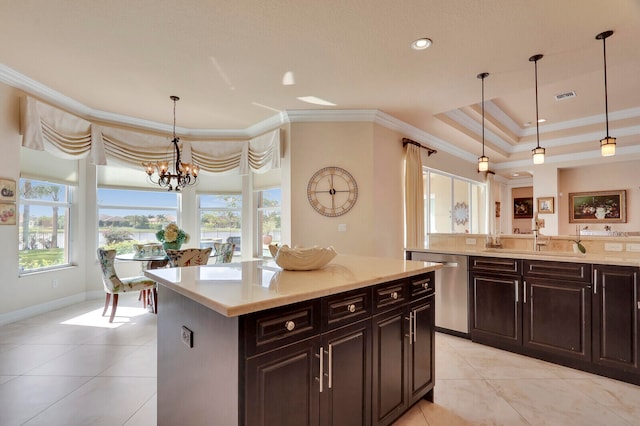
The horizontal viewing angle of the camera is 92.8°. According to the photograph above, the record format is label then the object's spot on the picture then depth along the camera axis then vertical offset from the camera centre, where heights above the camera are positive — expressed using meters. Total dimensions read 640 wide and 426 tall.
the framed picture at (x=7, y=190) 3.44 +0.32
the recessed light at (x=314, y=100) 3.90 +1.52
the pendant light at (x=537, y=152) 2.95 +0.65
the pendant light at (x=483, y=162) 3.33 +0.60
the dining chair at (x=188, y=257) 3.74 -0.50
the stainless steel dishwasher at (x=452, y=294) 3.30 -0.86
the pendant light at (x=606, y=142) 2.60 +0.65
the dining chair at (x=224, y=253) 4.45 -0.54
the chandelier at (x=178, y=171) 4.11 +0.64
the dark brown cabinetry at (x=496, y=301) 2.94 -0.86
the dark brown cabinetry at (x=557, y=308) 2.60 -0.83
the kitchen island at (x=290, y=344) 1.22 -0.61
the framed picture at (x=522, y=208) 9.34 +0.23
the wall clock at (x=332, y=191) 4.35 +0.36
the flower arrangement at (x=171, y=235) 4.10 -0.25
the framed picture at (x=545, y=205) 6.75 +0.23
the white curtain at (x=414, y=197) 4.88 +0.31
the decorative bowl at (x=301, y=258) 1.88 -0.26
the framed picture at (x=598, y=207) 6.55 +0.20
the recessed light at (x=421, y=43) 2.67 +1.54
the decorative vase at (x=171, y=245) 4.15 -0.39
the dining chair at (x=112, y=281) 3.67 -0.78
